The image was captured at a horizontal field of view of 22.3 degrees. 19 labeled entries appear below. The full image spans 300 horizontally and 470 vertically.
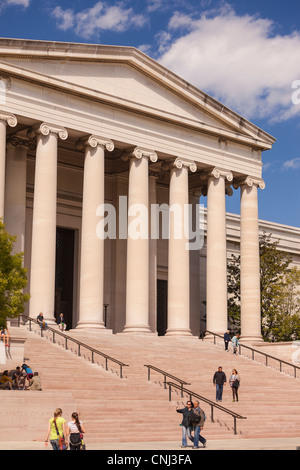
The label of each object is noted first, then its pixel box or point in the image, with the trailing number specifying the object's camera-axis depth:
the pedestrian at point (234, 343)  45.19
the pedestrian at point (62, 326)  42.74
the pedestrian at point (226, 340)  46.00
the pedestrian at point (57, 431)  20.05
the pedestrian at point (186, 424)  25.06
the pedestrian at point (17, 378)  29.73
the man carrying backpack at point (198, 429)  24.80
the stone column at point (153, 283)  53.19
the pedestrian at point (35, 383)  28.84
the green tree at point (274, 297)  61.44
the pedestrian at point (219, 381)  32.66
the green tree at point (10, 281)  31.73
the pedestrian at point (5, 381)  29.48
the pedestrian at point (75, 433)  19.61
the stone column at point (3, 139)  41.93
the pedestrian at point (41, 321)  39.74
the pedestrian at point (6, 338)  32.03
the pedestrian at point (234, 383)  32.97
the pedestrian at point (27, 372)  30.56
